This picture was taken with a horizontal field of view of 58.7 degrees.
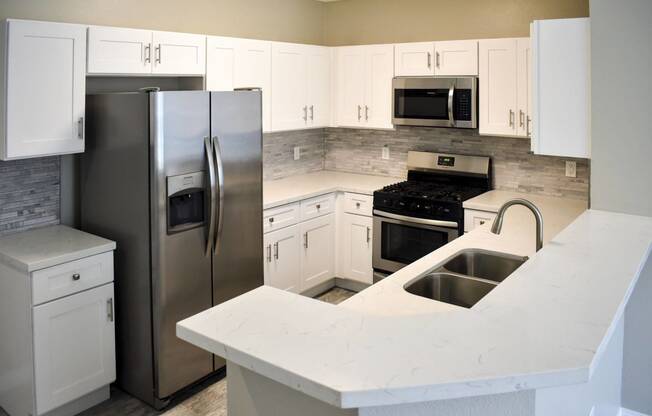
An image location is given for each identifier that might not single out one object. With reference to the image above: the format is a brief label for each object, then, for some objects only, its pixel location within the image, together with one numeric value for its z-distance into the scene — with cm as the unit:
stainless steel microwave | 416
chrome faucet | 230
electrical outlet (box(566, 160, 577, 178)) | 412
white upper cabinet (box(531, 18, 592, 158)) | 258
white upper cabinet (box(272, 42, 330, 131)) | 435
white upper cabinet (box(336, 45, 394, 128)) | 459
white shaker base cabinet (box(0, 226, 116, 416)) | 279
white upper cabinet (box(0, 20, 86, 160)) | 280
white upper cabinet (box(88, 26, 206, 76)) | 314
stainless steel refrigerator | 301
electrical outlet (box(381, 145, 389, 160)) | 507
